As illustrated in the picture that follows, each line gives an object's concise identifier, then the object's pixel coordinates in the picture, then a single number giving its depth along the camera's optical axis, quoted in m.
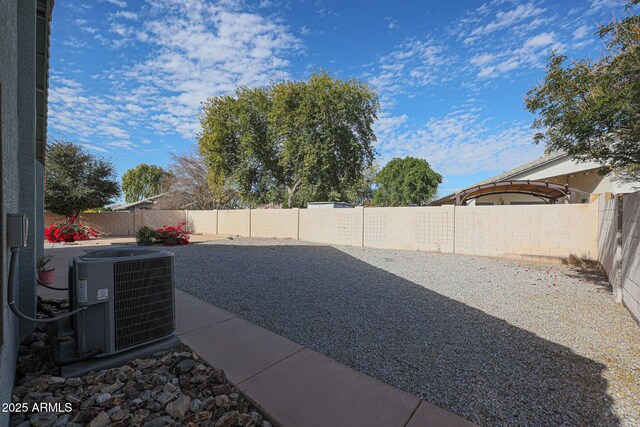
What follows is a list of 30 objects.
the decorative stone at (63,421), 1.58
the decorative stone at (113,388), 1.85
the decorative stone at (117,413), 1.65
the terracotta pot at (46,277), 4.38
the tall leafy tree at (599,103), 3.65
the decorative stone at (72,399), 1.76
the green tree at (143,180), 42.03
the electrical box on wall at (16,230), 1.62
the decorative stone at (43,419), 1.56
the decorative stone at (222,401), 1.79
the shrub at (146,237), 11.40
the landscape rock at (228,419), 1.64
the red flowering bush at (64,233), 12.71
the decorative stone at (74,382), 1.91
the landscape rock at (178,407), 1.71
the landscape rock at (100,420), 1.58
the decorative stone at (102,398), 1.76
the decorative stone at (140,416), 1.64
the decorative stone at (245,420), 1.67
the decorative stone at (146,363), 2.14
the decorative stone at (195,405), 1.76
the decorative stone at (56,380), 1.92
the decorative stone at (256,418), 1.70
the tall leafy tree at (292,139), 16.73
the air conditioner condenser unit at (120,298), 2.00
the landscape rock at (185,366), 2.13
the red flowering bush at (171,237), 11.67
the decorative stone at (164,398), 1.80
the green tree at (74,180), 14.45
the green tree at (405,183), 35.78
